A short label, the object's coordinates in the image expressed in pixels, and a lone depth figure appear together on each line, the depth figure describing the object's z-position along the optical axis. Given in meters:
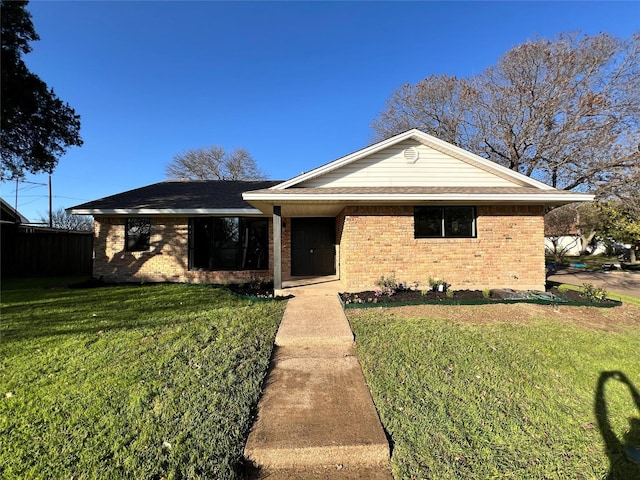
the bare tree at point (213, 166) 31.17
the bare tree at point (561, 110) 13.19
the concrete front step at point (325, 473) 2.37
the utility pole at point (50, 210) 26.99
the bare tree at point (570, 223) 21.24
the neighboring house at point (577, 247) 34.38
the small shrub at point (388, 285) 7.36
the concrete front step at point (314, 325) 4.71
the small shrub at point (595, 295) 7.06
